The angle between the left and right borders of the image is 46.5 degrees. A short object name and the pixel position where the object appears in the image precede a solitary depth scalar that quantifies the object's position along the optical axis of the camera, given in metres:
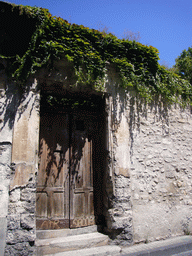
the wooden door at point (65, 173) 3.72
